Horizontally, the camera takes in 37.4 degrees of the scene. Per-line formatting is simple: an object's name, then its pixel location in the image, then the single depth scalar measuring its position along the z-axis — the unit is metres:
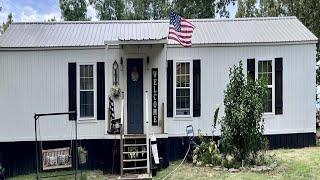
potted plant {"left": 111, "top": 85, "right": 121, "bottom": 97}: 14.47
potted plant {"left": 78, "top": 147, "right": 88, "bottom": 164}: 14.01
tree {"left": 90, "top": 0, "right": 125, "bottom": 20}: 32.88
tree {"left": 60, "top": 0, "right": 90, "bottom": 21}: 30.30
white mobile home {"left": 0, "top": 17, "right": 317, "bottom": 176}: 14.95
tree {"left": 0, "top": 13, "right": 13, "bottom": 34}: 43.48
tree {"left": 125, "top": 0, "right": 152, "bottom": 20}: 34.27
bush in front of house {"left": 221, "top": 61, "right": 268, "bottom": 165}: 12.45
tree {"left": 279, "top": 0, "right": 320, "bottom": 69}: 24.38
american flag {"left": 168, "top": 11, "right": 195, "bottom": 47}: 13.79
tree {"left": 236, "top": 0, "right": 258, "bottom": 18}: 36.66
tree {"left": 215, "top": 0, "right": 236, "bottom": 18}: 31.16
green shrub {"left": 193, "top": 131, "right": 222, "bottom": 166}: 13.19
